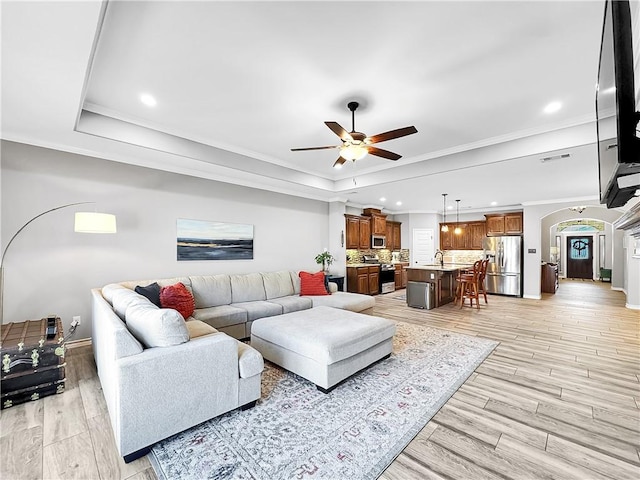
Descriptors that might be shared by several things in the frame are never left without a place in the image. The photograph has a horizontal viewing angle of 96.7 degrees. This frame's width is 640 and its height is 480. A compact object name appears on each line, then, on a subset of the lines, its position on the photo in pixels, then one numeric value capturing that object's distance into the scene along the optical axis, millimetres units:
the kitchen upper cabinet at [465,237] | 8898
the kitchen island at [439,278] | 6375
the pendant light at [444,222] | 9377
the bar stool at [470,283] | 6482
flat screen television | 1155
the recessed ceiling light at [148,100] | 2848
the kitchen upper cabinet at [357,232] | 7621
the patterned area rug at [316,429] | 1755
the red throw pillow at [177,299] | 3518
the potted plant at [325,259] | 6676
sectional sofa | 1820
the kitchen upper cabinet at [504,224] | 8008
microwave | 8461
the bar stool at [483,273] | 6906
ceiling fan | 2654
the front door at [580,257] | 12172
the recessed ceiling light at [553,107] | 2951
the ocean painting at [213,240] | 4668
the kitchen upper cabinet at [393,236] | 9273
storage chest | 2404
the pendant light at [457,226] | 8812
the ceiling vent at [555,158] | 3755
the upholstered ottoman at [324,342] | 2661
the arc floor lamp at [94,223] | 3211
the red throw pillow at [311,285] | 5324
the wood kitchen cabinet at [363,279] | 7361
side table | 6477
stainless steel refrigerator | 7727
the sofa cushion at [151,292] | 3321
